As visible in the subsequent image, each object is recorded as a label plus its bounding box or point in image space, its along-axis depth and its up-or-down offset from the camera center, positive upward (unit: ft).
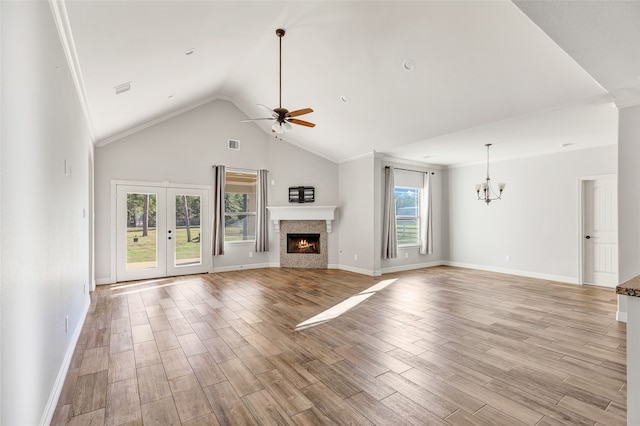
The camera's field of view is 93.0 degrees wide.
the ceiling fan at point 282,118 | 13.04 +4.25
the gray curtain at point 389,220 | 22.98 -0.52
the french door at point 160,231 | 19.97 -1.28
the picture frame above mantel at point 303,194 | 25.32 +1.60
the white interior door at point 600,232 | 18.69 -1.20
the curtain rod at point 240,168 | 23.99 +3.58
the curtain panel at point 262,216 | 24.71 -0.24
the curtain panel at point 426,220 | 25.90 -0.59
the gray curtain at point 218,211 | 22.89 +0.16
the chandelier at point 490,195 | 23.63 +1.46
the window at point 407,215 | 25.61 -0.16
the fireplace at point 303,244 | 25.30 -2.61
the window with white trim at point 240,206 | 24.13 +0.57
